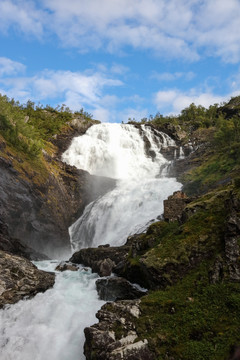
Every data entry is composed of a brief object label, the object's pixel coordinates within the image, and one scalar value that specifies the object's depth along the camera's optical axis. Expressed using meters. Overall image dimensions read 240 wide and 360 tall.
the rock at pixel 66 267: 17.73
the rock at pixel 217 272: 8.26
